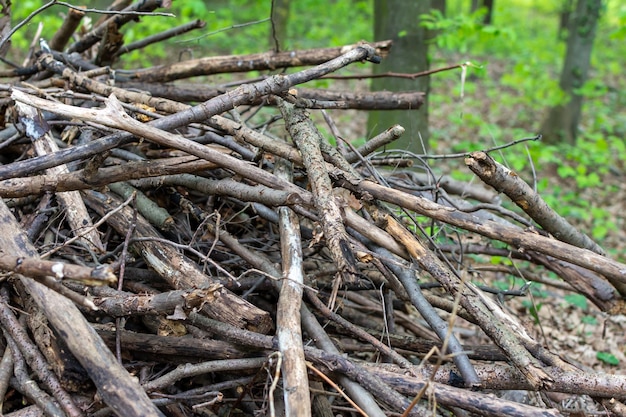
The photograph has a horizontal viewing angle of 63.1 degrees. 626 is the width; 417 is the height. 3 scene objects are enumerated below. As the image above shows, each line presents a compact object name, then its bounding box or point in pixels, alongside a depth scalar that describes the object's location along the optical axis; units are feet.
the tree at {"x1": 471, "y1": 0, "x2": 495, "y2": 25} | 43.35
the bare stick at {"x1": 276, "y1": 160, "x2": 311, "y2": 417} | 6.29
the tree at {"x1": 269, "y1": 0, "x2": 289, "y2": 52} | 30.27
